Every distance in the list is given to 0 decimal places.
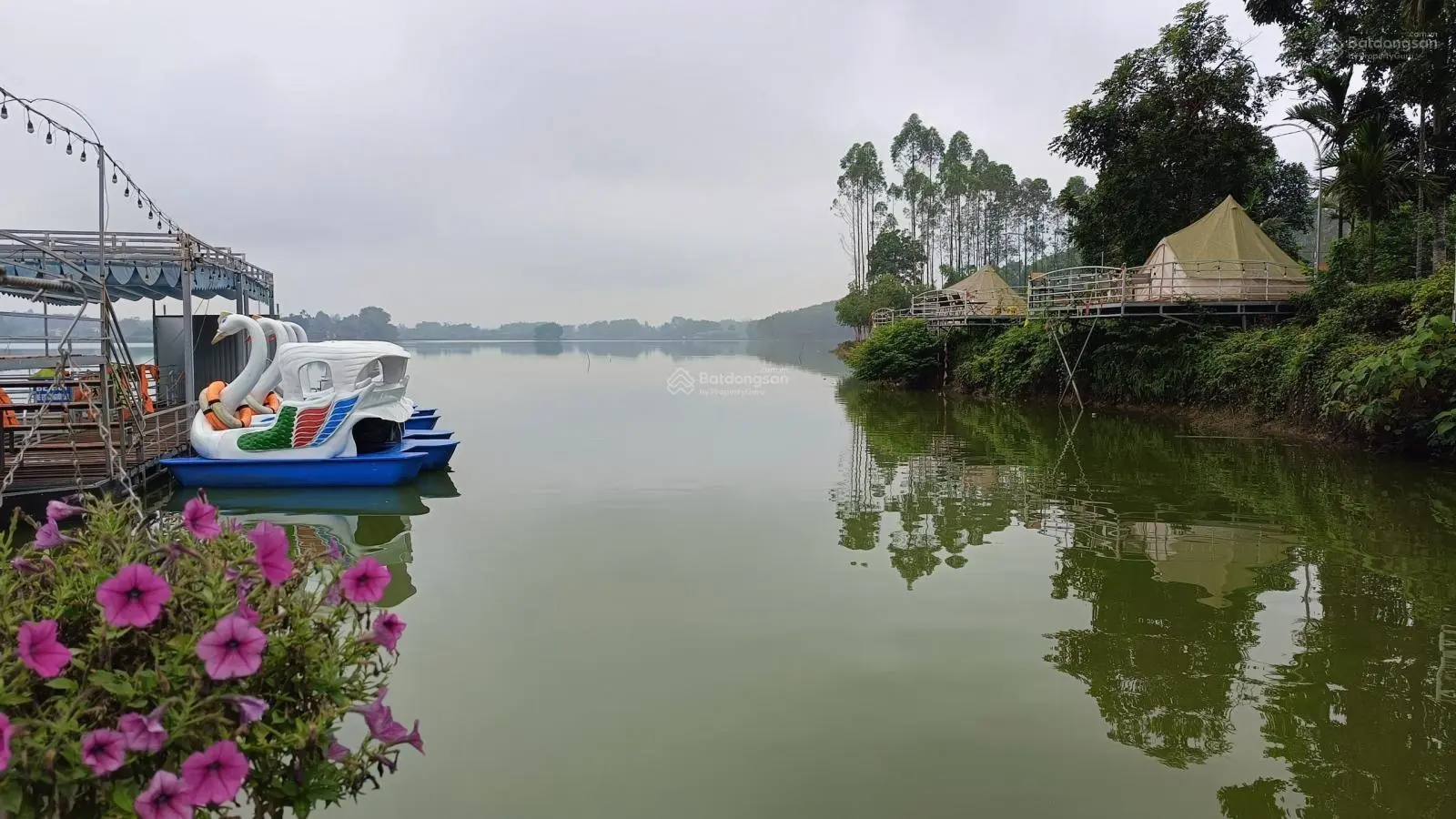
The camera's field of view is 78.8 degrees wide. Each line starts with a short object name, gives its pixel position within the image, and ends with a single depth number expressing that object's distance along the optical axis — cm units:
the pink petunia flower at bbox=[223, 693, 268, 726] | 191
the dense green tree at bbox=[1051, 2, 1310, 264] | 2331
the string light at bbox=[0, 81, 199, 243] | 821
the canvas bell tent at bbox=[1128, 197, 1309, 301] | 2023
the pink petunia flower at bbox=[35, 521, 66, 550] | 234
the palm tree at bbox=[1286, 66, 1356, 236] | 1953
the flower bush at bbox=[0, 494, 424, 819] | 185
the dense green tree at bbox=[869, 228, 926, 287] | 5344
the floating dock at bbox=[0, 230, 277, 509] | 813
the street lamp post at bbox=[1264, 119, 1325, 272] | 2222
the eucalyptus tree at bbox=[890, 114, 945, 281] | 5169
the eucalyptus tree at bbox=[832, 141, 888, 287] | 5438
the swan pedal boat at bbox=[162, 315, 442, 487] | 1118
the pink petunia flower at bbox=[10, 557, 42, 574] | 222
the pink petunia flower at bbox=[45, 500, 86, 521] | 246
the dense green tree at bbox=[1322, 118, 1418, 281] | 1608
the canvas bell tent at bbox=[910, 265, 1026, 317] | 2966
